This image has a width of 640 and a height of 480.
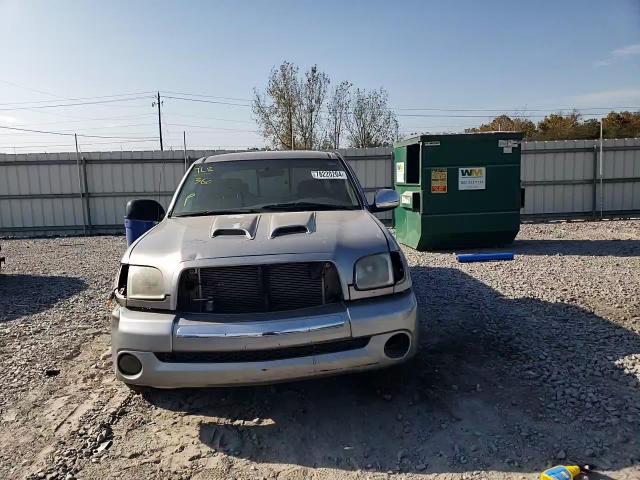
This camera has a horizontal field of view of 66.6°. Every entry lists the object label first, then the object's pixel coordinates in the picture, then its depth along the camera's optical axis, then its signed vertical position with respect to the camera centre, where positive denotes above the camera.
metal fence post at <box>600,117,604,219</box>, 14.45 -0.21
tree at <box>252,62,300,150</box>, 27.28 +3.73
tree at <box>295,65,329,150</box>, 27.67 +3.69
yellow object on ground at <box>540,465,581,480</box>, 2.44 -1.52
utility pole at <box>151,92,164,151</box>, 43.47 +5.65
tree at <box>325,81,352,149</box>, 29.14 +3.57
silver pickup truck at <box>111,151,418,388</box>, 2.80 -0.78
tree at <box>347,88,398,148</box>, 29.52 +2.94
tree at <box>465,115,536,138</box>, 33.97 +3.37
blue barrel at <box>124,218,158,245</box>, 5.21 -0.48
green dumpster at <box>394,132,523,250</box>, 9.26 -0.29
